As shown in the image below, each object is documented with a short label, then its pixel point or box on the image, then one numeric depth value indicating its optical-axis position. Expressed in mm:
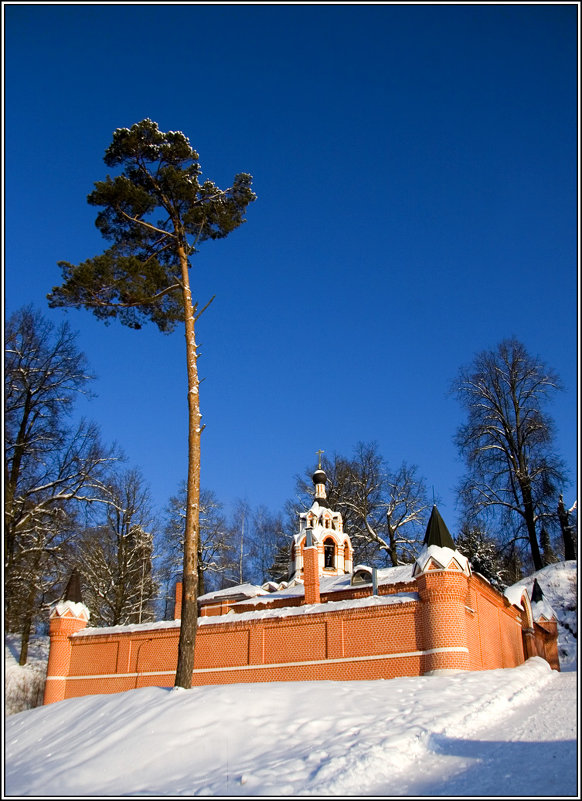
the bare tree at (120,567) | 31594
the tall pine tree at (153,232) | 15867
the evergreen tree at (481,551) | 34125
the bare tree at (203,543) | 37500
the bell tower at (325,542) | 31500
